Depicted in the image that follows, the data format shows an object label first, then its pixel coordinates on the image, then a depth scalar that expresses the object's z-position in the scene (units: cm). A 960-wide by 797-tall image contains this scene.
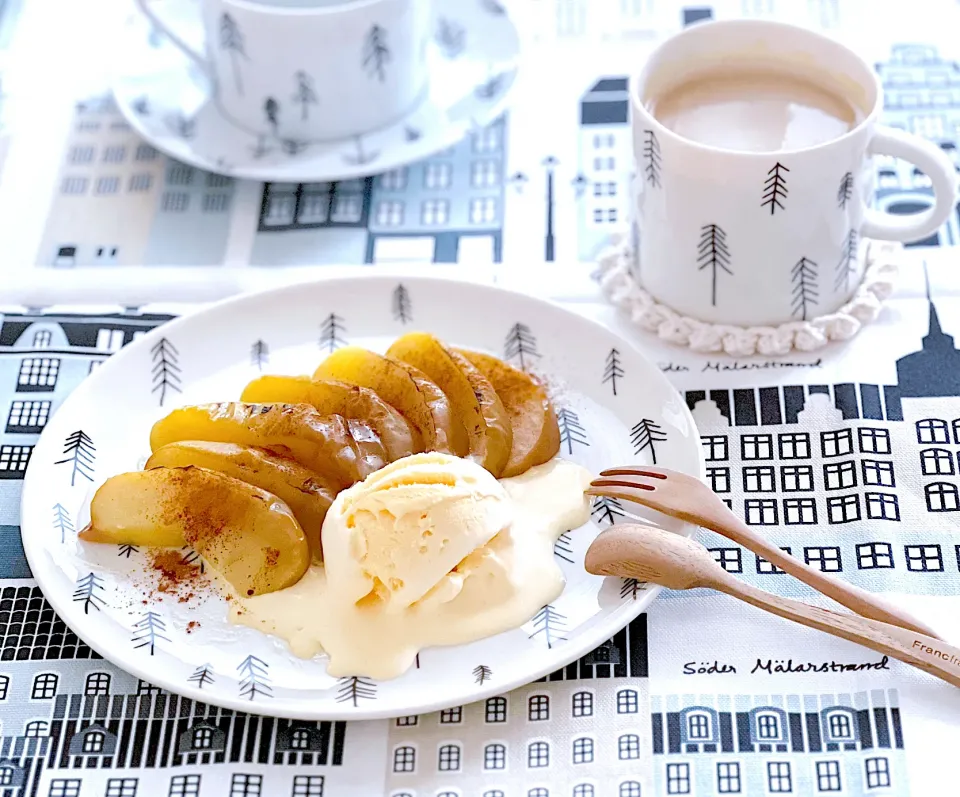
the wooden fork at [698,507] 67
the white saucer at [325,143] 82
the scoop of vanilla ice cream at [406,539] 66
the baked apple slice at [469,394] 69
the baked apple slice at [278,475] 68
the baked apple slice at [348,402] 69
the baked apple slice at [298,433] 68
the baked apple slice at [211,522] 67
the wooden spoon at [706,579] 65
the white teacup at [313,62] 78
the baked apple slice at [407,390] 69
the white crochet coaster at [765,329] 75
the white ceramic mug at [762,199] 72
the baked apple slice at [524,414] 70
